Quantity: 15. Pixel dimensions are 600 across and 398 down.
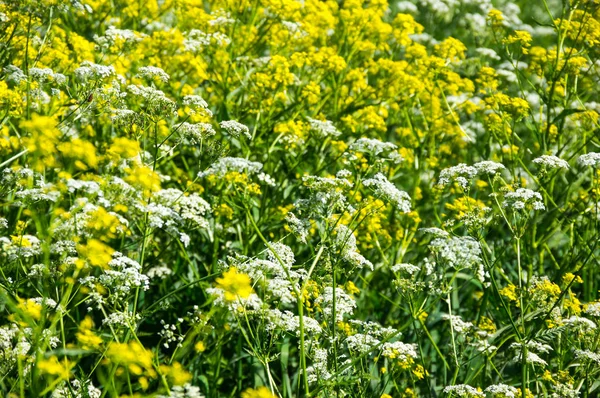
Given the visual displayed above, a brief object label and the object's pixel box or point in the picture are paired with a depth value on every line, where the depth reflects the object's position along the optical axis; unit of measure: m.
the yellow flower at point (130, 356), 2.58
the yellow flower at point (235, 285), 2.72
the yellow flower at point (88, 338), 2.84
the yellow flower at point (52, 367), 2.54
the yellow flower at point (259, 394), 2.61
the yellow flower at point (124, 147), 2.94
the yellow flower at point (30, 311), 2.64
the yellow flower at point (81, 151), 2.84
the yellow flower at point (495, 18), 5.50
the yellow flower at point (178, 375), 2.55
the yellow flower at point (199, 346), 2.92
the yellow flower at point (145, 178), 2.89
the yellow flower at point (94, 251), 2.79
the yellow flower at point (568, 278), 4.19
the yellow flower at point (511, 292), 3.98
